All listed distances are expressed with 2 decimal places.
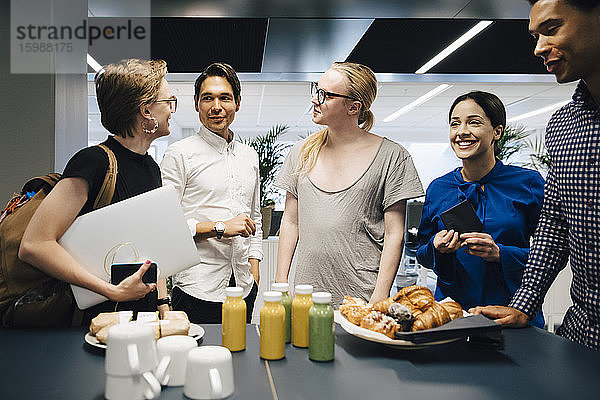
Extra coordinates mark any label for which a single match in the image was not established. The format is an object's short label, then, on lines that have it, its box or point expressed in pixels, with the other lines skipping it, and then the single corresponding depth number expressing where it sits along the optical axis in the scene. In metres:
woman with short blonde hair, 1.34
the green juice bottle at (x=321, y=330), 1.14
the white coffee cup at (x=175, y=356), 1.00
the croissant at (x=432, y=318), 1.19
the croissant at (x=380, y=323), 1.19
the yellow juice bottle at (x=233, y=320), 1.20
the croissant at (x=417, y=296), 1.25
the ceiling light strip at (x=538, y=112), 9.02
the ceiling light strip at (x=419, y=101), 7.74
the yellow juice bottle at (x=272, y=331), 1.16
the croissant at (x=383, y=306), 1.28
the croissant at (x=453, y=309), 1.30
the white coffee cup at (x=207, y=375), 0.92
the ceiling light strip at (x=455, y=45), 3.50
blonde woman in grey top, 1.91
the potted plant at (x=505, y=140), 4.64
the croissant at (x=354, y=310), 1.26
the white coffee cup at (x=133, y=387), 0.91
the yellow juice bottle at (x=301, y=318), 1.23
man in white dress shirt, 2.08
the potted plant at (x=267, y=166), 4.41
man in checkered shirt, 1.37
